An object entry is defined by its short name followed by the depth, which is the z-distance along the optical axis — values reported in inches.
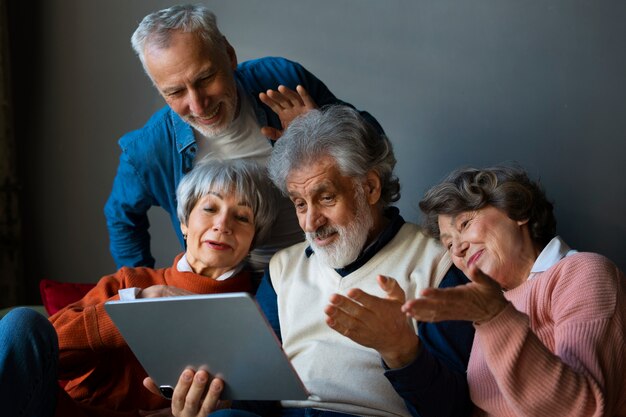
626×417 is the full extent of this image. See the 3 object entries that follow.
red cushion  103.6
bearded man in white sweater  79.8
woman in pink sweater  60.4
